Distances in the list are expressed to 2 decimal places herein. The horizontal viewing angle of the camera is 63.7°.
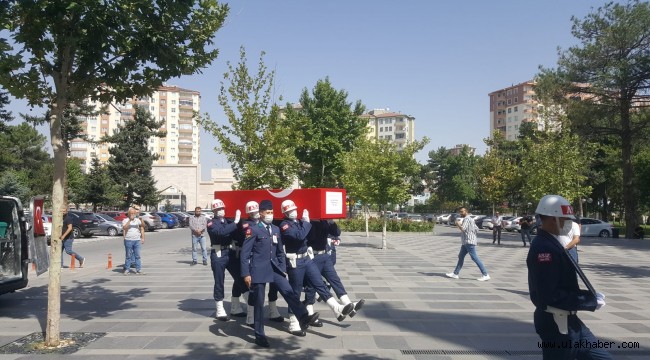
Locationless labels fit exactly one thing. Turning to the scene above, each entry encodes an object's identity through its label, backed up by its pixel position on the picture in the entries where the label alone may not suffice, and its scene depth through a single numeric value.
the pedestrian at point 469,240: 13.23
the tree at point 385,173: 23.67
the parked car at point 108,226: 32.88
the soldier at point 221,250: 8.41
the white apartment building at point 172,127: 117.94
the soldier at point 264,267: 7.05
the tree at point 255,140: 18.17
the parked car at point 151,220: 39.73
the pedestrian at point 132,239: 14.33
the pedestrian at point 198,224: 16.06
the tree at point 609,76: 29.14
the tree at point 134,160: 51.81
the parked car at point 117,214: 38.07
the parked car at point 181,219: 49.27
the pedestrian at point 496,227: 28.14
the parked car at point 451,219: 59.33
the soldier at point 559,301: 3.93
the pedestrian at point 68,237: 13.82
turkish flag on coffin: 8.41
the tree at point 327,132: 47.28
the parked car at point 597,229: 37.66
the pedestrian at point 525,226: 25.07
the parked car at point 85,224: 31.27
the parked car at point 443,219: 63.49
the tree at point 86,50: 7.05
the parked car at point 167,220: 45.82
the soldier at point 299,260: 7.57
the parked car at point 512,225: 44.00
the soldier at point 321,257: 8.16
